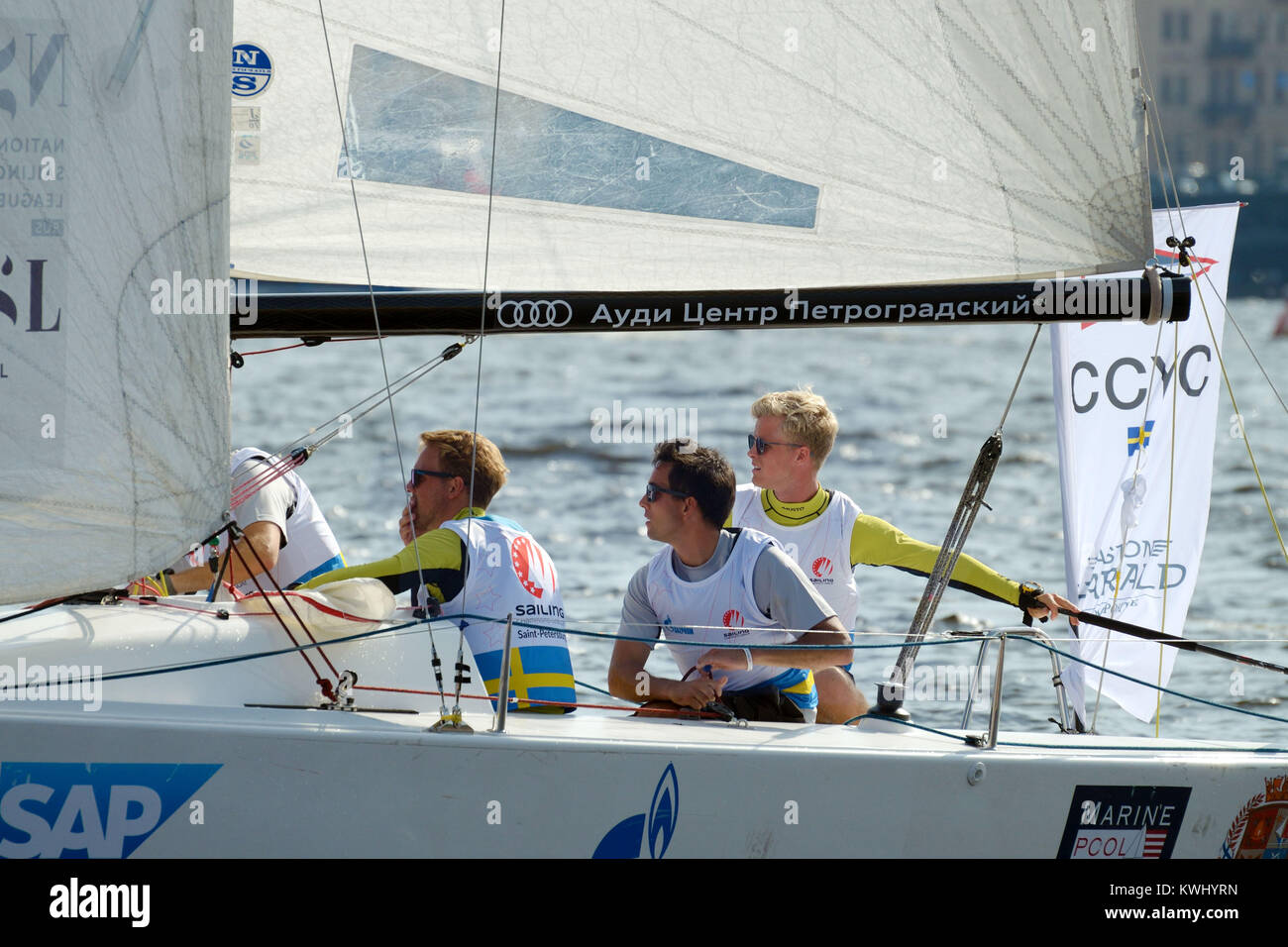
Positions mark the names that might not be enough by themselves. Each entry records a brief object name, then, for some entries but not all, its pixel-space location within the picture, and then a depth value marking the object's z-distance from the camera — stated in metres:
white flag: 12.43
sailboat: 7.36
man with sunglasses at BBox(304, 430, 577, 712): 8.50
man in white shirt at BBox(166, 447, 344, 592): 9.91
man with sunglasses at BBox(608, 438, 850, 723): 8.53
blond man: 10.34
